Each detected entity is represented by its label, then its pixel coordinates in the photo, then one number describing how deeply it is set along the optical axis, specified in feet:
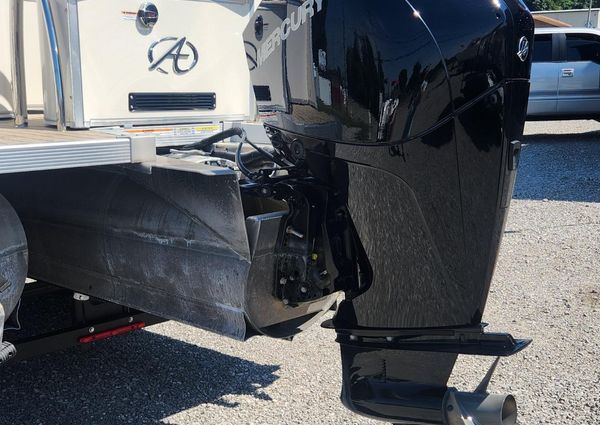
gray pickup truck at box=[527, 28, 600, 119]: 44.88
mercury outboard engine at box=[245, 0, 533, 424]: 7.30
